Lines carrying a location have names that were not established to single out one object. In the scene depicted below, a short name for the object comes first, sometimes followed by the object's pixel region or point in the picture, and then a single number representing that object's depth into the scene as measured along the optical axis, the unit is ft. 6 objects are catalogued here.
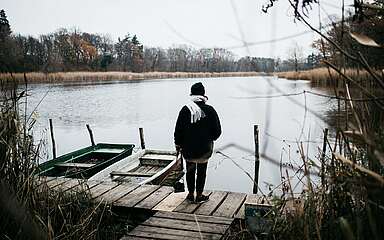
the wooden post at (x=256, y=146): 28.81
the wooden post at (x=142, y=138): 37.58
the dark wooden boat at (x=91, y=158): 24.25
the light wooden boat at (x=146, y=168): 23.49
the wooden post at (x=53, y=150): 37.59
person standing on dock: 15.37
